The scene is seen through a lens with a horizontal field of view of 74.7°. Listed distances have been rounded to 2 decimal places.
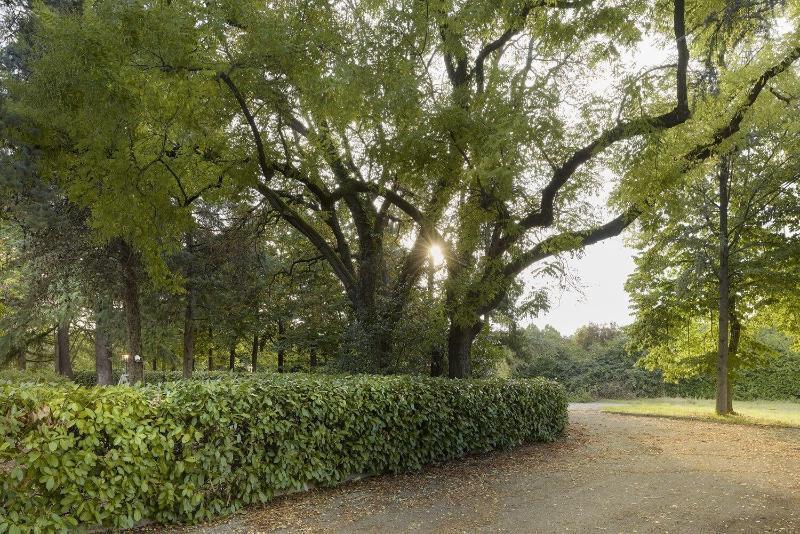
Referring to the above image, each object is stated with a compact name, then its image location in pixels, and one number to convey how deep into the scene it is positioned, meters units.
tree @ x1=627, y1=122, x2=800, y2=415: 14.59
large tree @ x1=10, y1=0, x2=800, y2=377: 6.36
